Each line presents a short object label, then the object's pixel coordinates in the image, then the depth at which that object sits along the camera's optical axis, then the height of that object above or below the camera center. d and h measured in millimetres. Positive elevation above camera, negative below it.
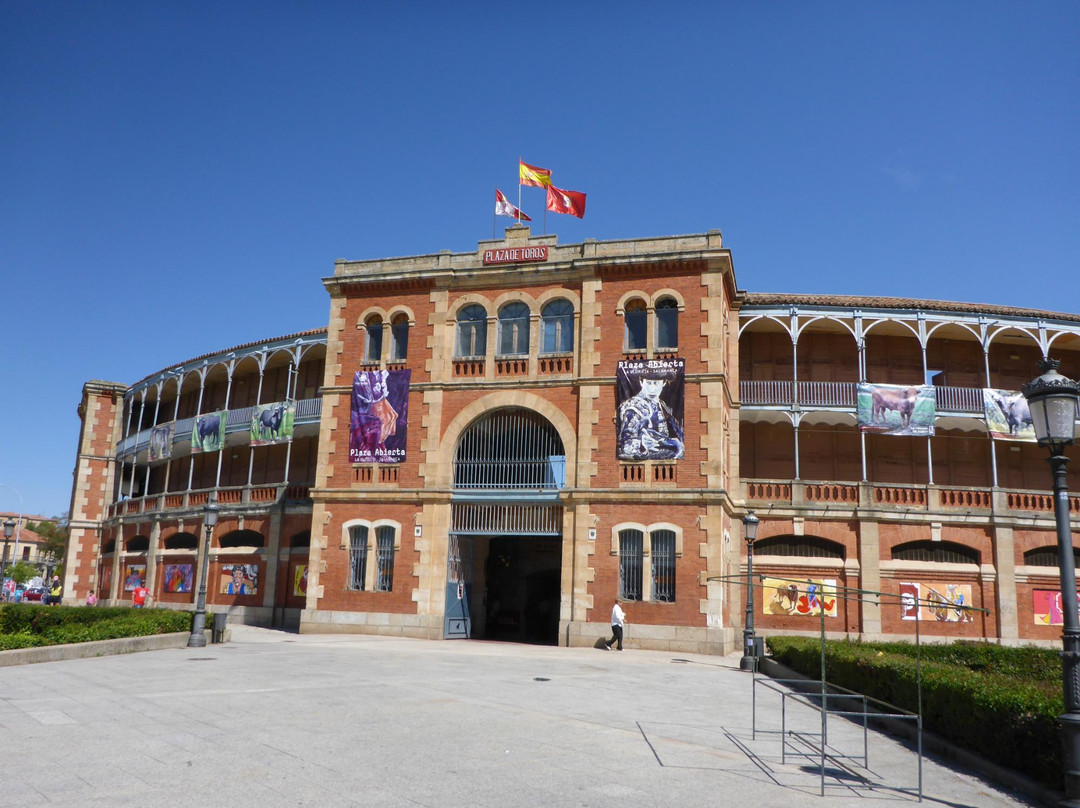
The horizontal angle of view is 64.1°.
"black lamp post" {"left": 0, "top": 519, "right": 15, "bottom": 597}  32281 +740
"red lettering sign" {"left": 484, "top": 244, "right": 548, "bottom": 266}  28016 +9993
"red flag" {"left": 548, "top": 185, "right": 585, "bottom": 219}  28719 +12002
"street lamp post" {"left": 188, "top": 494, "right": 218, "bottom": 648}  21734 -1705
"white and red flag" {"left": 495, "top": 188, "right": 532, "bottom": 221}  28875 +11813
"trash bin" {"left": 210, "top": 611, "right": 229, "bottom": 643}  23109 -1900
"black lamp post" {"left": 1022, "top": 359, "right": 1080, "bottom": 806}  7883 +1028
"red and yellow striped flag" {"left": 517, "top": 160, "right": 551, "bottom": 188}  28953 +12941
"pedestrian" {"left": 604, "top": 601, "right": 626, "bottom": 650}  24094 -1443
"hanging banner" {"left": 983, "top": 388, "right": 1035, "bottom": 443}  28859 +5586
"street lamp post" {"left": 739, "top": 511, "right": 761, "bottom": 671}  20391 -1096
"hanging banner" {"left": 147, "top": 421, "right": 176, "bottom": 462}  40500 +5208
